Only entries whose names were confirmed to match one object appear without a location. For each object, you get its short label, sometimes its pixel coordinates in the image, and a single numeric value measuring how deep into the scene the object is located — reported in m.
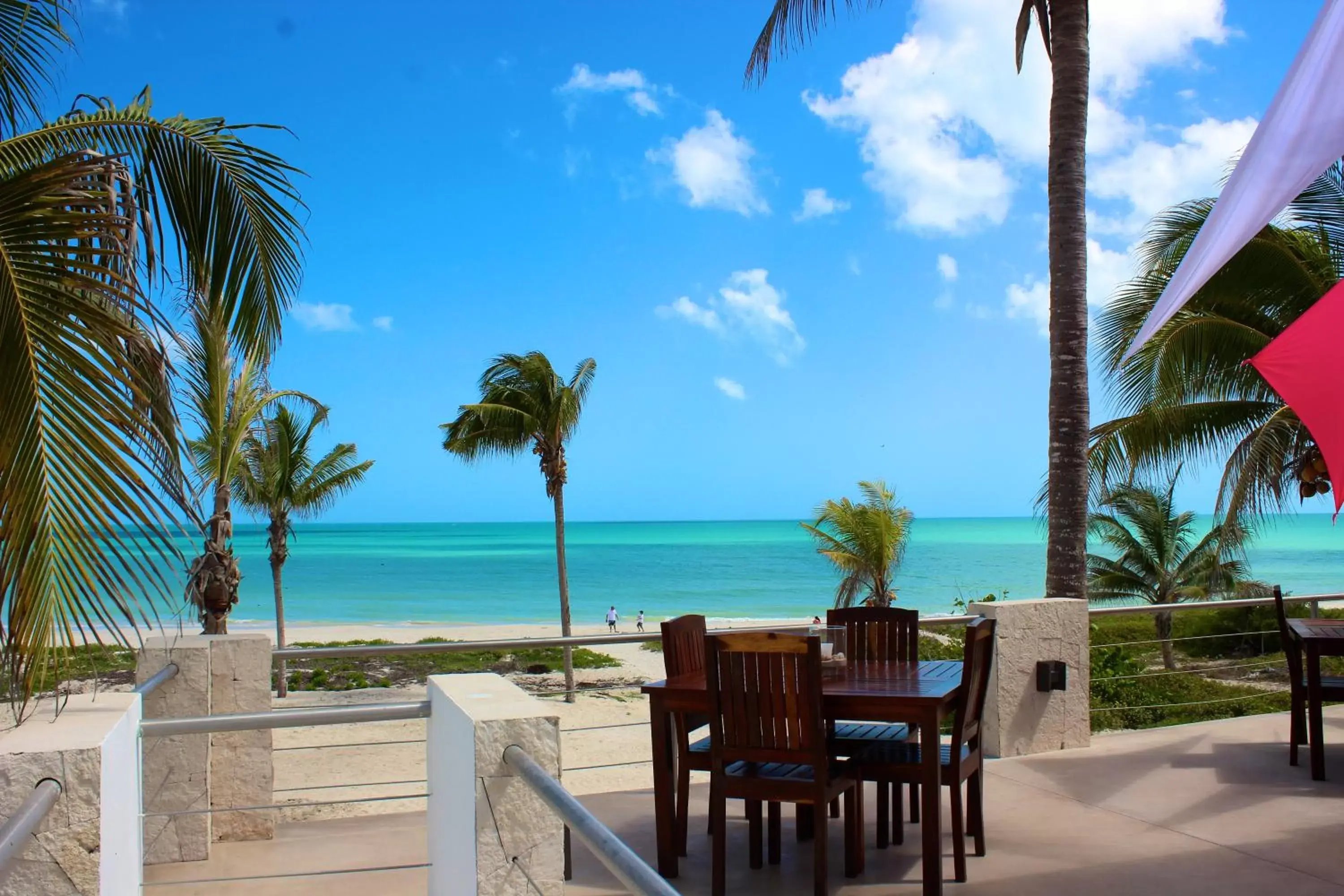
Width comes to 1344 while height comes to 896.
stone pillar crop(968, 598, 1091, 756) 6.55
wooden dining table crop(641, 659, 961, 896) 4.04
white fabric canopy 2.52
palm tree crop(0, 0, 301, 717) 2.73
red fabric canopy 3.51
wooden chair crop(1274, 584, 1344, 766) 5.82
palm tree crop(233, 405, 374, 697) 23.77
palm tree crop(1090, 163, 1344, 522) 11.20
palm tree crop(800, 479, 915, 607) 19.88
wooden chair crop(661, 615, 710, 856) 4.43
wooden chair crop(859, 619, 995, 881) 4.28
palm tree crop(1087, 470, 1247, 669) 22.27
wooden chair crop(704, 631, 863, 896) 3.95
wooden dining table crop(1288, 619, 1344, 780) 5.63
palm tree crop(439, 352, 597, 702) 23.92
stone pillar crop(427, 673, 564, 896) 2.17
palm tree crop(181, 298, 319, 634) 12.20
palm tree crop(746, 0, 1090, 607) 8.05
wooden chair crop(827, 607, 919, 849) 5.67
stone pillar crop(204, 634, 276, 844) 5.03
